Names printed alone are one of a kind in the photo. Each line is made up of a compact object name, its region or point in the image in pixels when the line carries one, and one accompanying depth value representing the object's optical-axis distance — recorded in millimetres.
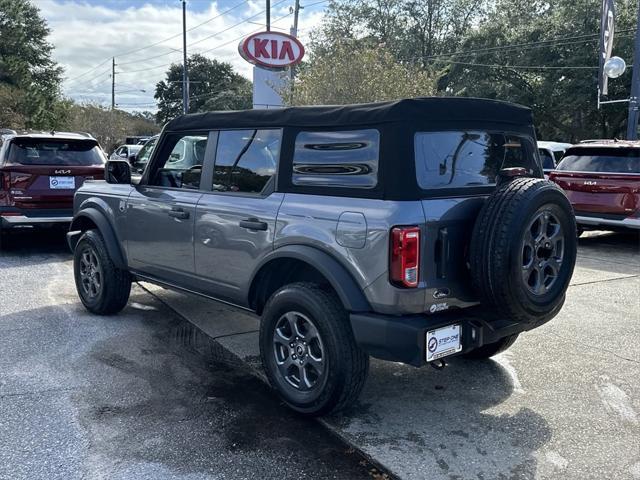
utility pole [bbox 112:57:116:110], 59841
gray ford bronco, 3312
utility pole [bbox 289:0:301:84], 30609
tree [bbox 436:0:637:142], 25583
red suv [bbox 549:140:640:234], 9430
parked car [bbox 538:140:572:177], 12633
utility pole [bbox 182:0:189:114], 38375
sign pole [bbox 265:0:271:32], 27156
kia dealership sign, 15875
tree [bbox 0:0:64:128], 32531
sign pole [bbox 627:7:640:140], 14969
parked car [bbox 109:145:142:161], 17580
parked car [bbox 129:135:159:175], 11735
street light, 14750
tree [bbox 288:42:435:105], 14375
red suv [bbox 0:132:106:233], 8391
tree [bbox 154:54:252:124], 70875
